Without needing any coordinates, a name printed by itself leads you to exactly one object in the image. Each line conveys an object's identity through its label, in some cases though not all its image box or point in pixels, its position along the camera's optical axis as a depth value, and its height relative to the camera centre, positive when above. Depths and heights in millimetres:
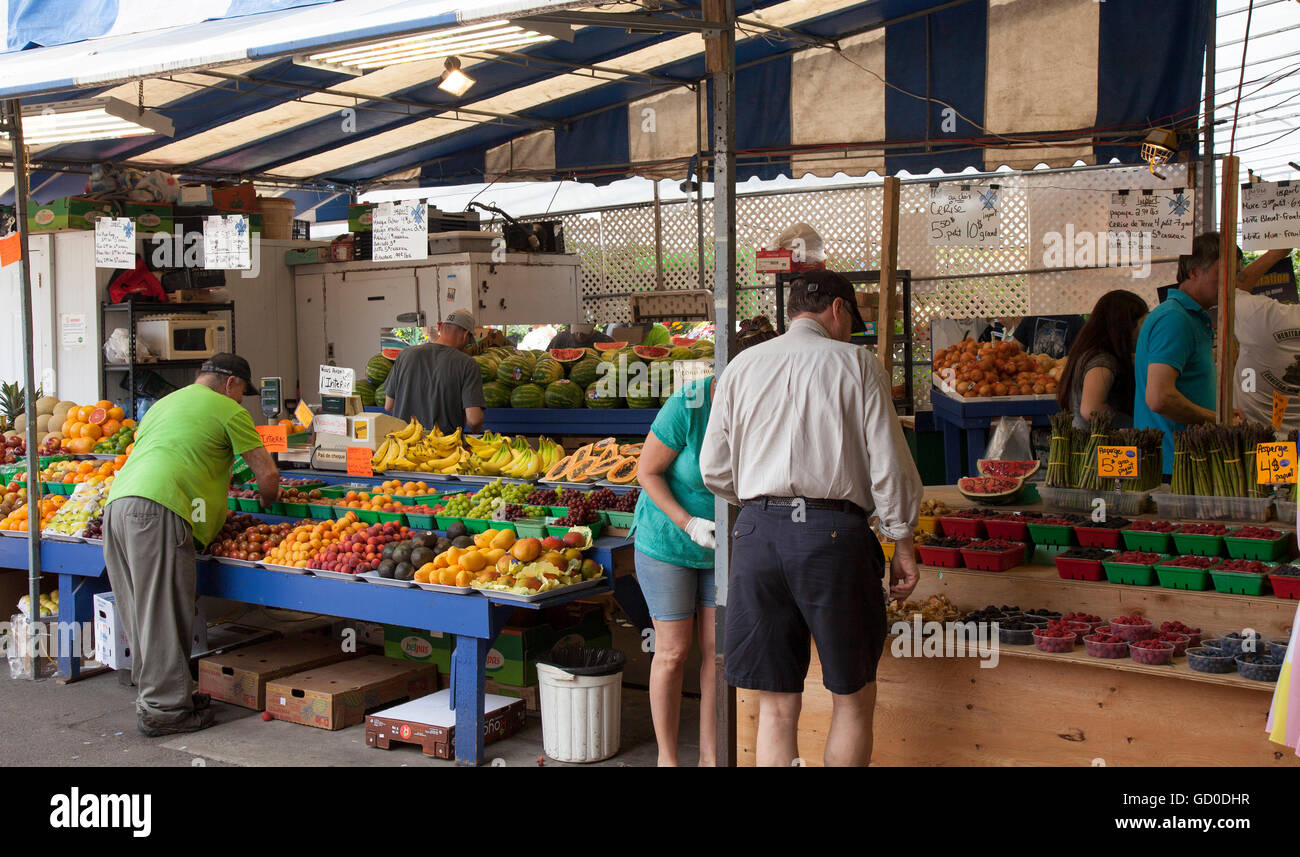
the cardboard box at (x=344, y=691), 5473 -1672
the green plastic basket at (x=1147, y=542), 4133 -731
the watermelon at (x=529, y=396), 8531 -397
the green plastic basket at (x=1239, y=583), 3752 -801
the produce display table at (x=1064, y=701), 3521 -1178
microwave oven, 10133 +76
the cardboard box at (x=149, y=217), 10328 +1138
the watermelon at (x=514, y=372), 8695 -225
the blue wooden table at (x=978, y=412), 7906 -513
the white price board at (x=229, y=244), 7402 +647
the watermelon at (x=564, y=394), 8406 -381
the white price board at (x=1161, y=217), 6320 +650
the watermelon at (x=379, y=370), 9242 -215
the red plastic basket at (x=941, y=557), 4305 -814
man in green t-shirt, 5391 -879
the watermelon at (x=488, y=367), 8836 -191
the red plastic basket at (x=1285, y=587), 3678 -797
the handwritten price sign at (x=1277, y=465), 4105 -458
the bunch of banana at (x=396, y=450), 6750 -633
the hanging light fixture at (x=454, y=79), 7606 +1752
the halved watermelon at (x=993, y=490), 4781 -628
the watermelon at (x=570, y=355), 8727 -103
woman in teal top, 4113 -755
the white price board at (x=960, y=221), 6586 +665
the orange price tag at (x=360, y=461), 6645 -672
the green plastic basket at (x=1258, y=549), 3920 -722
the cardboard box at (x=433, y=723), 4965 -1667
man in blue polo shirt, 4906 -77
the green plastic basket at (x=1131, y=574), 3965 -812
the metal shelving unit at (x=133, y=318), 9984 +237
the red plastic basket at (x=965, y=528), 4457 -730
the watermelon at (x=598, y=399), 8312 -414
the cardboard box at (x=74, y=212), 10094 +1160
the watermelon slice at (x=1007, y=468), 5047 -571
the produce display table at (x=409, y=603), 4758 -1148
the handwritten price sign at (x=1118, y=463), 4484 -487
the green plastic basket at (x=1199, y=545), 4035 -728
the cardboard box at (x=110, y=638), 5957 -1498
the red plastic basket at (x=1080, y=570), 4062 -817
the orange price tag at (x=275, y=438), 6859 -555
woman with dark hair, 5270 -95
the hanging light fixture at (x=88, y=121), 5488 +1107
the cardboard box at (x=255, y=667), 5781 -1637
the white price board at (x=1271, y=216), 6242 +644
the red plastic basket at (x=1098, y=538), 4234 -731
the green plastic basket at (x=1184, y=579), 3852 -807
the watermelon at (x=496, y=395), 8672 -397
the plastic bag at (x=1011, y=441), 7719 -693
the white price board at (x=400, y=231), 6133 +597
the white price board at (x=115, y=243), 7297 +642
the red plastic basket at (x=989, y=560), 4211 -805
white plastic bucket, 4871 -1564
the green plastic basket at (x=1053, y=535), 4328 -738
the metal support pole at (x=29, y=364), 5895 -96
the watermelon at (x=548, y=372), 8578 -224
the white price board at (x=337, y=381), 6661 -216
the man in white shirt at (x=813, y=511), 3352 -501
